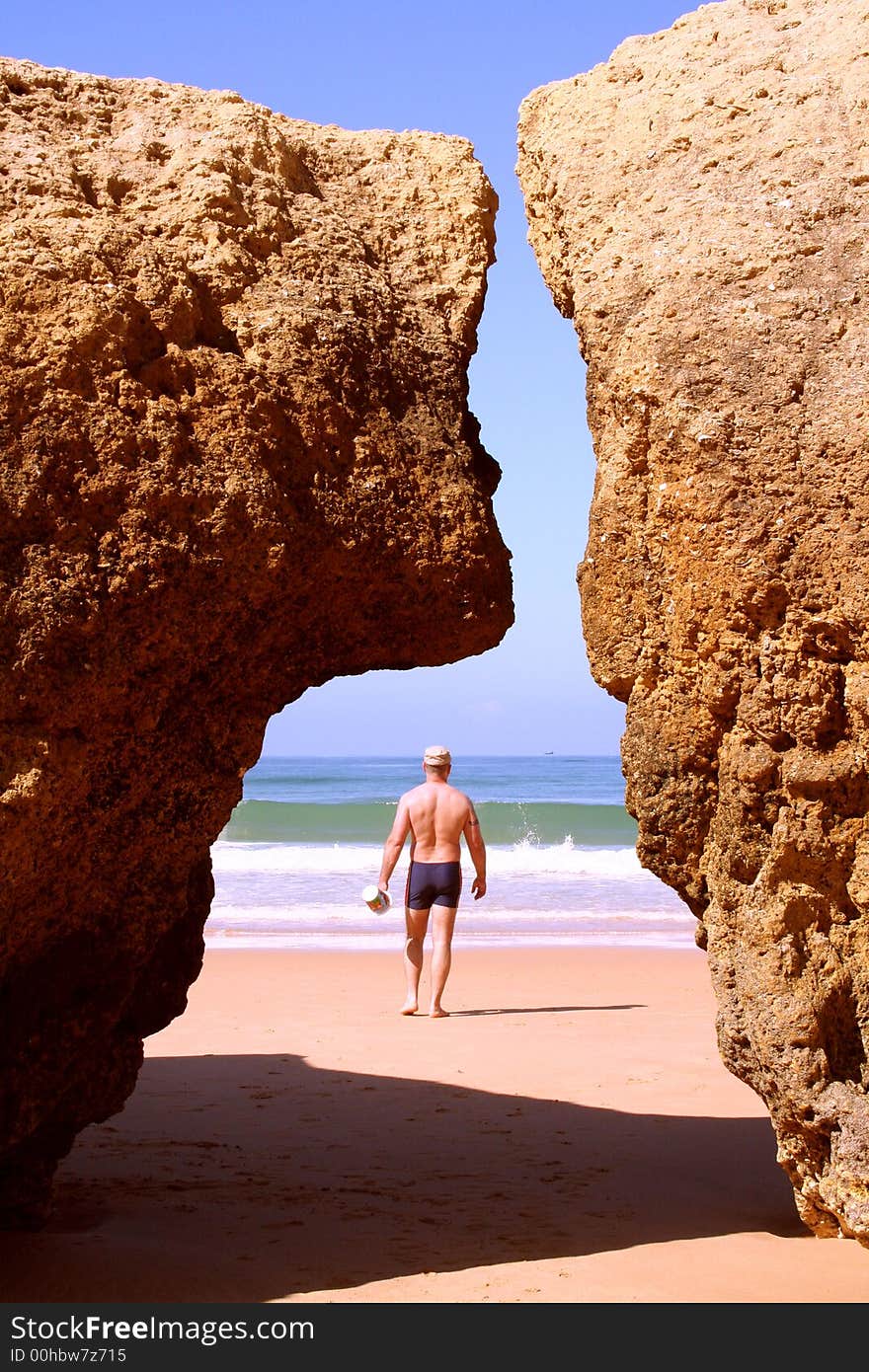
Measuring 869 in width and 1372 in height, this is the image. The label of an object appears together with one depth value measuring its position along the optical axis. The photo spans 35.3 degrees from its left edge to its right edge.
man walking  8.71
